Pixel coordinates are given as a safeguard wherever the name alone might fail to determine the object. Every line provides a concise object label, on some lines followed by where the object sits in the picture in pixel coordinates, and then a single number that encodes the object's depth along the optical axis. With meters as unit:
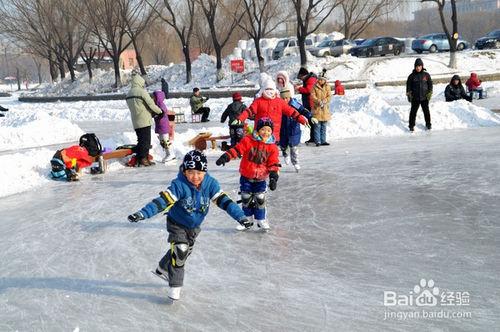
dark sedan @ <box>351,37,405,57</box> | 37.96
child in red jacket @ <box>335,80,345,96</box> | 21.11
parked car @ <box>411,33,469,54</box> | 39.31
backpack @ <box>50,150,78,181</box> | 10.14
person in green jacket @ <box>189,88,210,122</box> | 20.47
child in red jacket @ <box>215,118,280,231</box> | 6.30
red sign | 34.78
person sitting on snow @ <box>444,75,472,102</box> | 18.12
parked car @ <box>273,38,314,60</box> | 43.31
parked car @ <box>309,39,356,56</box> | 38.62
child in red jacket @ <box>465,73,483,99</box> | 21.08
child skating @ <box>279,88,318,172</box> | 9.55
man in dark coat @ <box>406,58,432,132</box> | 13.46
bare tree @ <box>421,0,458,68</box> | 31.44
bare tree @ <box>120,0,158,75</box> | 40.16
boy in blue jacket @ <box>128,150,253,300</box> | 4.31
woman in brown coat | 12.34
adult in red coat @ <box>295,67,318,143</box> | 12.31
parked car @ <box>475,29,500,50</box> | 39.69
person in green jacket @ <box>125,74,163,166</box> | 10.72
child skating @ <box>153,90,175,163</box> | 11.40
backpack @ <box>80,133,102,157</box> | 10.68
